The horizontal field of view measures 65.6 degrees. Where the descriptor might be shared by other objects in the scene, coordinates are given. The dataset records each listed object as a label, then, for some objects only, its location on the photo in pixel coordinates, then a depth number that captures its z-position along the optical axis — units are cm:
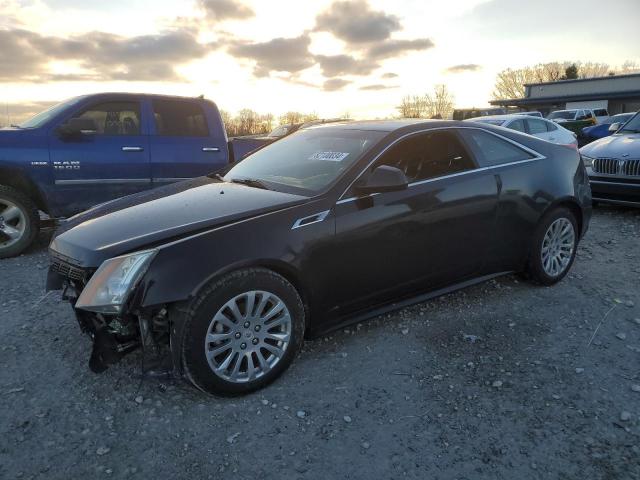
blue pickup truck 566
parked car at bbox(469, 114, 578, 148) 1060
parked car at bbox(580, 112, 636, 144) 2181
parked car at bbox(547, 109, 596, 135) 2627
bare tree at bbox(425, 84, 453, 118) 6806
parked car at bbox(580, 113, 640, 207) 682
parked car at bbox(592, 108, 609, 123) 3198
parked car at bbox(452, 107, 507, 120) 2982
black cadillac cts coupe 270
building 4122
